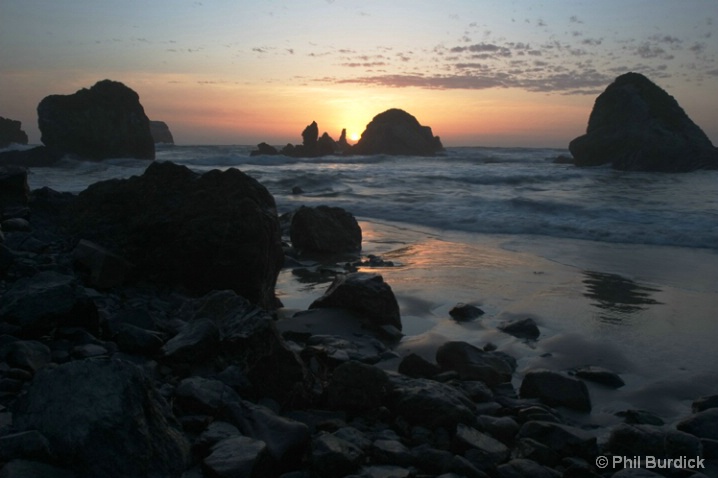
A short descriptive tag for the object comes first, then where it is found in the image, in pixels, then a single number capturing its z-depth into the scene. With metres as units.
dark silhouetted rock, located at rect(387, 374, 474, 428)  2.96
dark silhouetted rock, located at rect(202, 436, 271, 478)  2.21
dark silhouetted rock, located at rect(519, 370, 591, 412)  3.50
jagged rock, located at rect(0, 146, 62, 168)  37.46
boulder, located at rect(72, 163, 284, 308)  4.97
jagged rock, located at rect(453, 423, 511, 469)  2.69
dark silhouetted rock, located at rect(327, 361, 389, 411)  3.09
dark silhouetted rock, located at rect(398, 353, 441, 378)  3.76
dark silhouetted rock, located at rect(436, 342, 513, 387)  3.75
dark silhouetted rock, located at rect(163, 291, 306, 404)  3.07
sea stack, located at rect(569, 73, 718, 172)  43.56
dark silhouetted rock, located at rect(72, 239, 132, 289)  4.70
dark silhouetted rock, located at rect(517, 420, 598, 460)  2.83
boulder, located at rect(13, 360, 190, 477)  1.91
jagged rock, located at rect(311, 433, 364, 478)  2.42
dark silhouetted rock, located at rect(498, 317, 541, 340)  4.83
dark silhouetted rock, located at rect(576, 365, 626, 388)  3.86
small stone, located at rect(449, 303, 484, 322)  5.29
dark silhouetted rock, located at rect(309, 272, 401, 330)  4.81
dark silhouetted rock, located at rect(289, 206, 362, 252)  8.70
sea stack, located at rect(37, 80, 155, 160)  44.97
